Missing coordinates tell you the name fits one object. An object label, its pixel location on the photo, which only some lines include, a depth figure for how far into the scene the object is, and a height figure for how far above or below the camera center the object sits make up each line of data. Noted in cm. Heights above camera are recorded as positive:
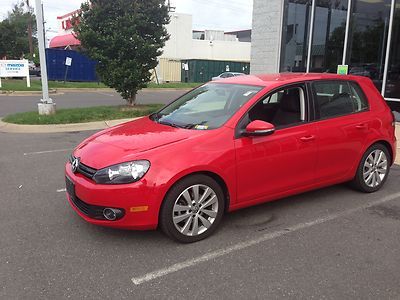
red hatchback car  359 -82
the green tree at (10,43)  3234 +173
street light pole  1147 -18
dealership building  1091 +99
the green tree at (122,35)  1211 +92
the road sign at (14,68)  2447 -25
